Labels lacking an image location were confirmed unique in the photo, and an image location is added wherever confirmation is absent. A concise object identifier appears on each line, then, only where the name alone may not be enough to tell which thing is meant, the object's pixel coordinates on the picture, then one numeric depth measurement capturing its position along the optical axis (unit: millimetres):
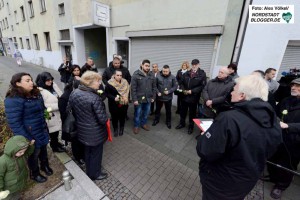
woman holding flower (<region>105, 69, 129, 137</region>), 3664
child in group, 1844
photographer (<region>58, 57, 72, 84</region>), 5593
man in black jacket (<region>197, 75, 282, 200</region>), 1343
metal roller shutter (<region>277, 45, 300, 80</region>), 4160
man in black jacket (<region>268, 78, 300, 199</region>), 2279
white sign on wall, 6810
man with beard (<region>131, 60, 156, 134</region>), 3879
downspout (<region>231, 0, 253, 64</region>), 4094
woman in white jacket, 2699
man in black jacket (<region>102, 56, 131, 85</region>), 4348
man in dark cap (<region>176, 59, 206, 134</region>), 3979
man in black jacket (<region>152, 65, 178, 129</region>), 4246
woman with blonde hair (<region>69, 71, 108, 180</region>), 2150
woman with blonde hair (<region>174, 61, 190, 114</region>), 4974
